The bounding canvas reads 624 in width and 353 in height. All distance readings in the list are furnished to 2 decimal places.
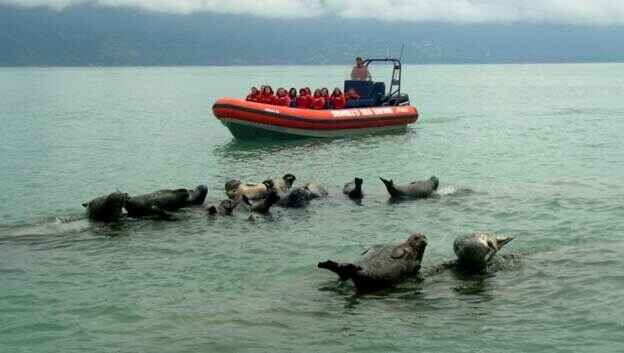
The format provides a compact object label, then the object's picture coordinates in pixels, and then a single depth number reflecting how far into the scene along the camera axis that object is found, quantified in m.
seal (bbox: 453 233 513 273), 12.07
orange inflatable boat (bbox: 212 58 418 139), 31.81
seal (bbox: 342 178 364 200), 18.50
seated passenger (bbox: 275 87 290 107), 32.59
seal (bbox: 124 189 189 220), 16.00
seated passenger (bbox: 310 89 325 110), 32.91
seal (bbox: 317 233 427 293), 11.09
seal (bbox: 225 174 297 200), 17.67
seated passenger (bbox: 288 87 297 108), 33.09
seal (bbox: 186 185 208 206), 17.25
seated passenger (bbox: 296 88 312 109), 32.91
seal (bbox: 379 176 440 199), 18.41
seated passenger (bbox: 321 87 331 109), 33.59
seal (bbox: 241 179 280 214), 16.47
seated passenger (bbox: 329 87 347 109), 33.69
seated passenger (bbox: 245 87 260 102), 32.97
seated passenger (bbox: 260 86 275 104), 32.72
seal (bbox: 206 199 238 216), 16.36
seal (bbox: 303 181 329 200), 18.36
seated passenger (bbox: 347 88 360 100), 34.81
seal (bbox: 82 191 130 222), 15.74
